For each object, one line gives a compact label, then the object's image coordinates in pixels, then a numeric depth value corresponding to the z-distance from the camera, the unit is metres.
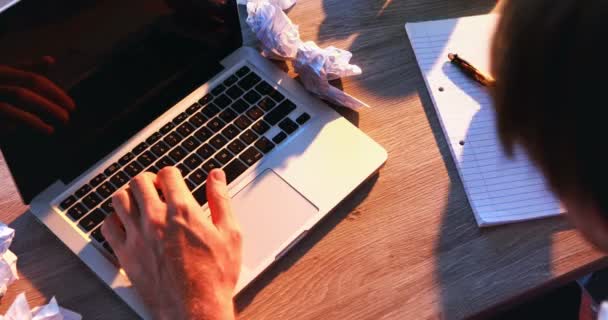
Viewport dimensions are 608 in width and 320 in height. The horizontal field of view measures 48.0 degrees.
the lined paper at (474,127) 0.82
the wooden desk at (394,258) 0.76
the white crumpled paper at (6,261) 0.76
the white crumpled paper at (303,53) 0.88
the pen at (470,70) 0.92
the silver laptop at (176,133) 0.76
